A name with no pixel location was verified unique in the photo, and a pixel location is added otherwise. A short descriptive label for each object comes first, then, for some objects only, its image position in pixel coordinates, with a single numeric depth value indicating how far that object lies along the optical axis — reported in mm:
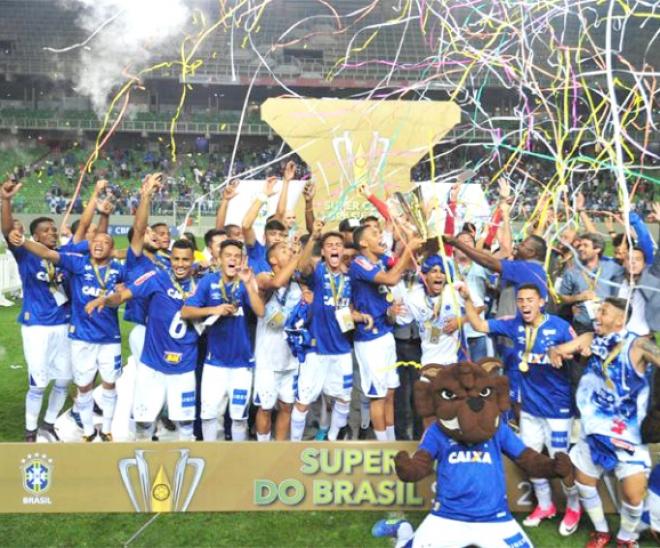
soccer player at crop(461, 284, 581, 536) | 4341
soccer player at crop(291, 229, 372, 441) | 5375
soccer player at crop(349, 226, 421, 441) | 5340
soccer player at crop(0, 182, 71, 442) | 5742
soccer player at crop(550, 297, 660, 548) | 3877
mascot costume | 3621
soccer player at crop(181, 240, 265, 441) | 4934
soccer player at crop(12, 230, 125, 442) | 5633
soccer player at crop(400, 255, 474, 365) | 5355
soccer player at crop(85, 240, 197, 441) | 5094
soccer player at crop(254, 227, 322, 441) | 5387
